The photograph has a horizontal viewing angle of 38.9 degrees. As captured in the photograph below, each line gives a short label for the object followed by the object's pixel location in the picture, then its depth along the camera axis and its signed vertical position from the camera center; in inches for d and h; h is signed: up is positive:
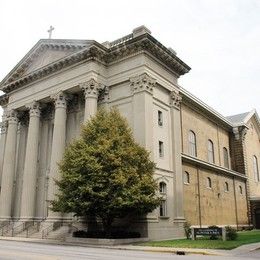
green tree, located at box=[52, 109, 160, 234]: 960.9 +135.7
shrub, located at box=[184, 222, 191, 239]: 1119.1 +1.5
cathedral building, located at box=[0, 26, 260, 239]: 1253.1 +404.8
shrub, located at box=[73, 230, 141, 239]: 1009.5 -12.3
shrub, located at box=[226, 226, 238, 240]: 991.6 -11.6
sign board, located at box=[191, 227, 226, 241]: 972.3 -6.3
